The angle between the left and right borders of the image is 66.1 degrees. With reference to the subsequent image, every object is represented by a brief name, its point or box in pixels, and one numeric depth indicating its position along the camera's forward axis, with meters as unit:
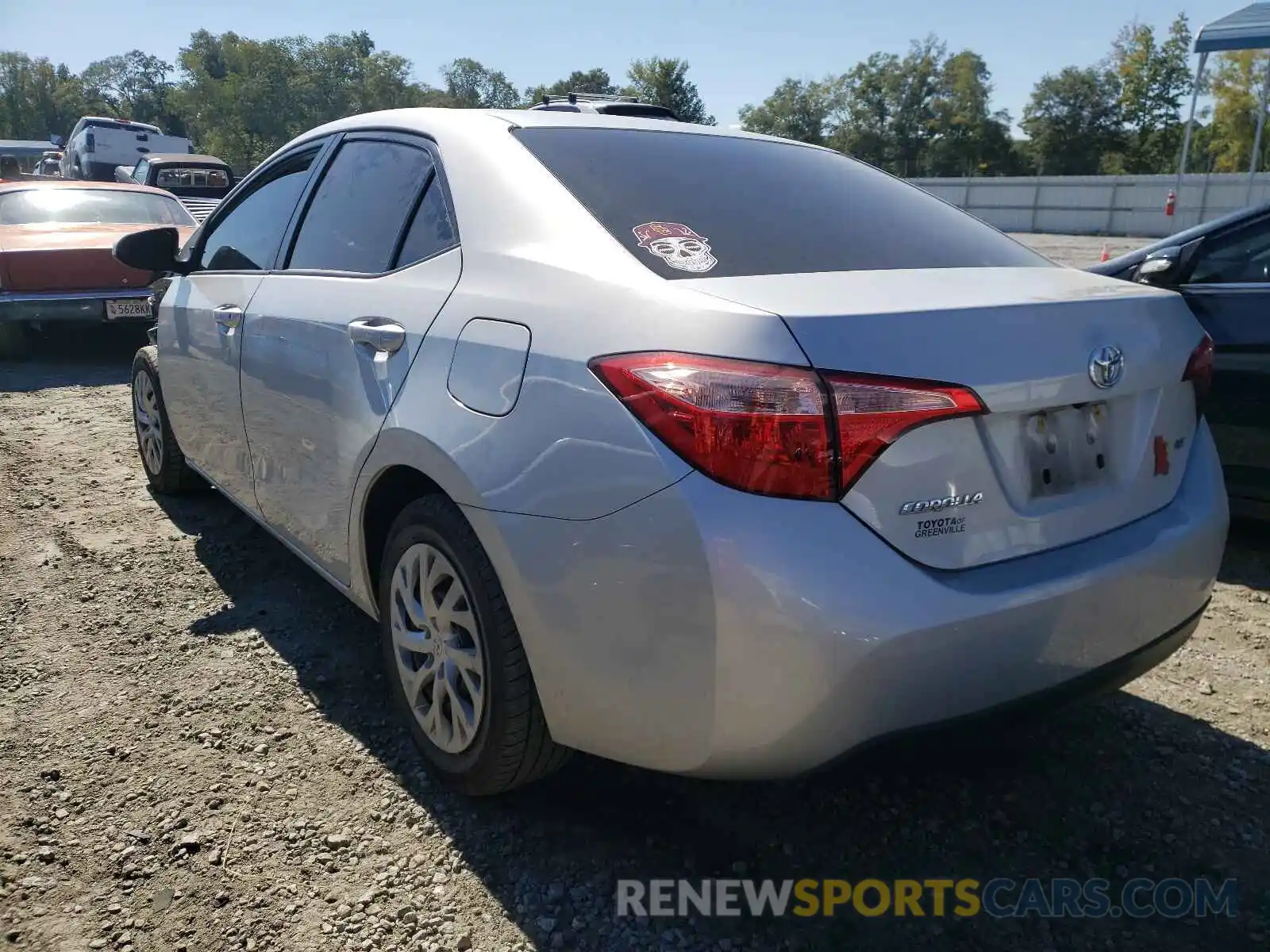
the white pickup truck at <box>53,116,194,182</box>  23.81
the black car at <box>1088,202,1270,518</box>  3.72
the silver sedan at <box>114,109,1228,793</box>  1.65
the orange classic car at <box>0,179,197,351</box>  7.86
